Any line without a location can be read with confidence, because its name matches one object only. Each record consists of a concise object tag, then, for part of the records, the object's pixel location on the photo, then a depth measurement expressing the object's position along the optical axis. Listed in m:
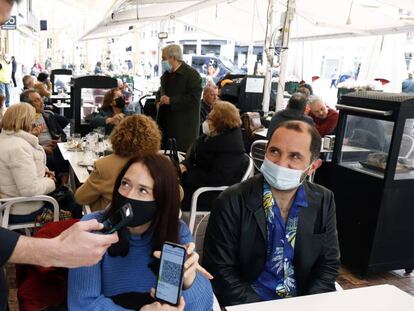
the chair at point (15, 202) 2.81
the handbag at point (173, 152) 3.57
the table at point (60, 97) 8.44
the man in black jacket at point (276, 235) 1.86
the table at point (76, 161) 3.10
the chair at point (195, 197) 3.28
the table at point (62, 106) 7.68
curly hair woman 2.48
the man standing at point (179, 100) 4.69
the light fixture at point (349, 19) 7.32
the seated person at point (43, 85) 6.73
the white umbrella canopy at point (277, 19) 7.06
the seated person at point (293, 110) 4.62
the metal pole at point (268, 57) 5.76
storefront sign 5.60
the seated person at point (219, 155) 3.37
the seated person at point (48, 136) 4.62
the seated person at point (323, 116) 5.55
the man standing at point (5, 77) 9.25
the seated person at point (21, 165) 2.83
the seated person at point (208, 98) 6.49
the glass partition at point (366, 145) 3.21
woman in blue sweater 1.47
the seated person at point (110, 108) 5.05
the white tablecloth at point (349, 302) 1.45
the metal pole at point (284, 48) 5.30
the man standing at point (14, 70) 13.43
